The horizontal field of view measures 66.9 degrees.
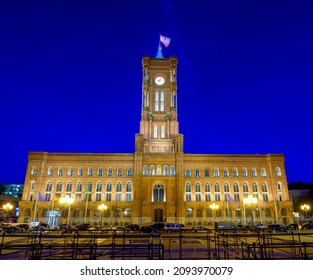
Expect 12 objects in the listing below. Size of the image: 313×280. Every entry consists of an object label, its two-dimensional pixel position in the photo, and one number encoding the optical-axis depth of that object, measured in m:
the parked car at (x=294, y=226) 43.55
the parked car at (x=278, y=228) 35.69
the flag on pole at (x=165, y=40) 67.06
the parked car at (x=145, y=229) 35.47
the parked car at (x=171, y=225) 37.84
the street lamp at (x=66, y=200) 30.83
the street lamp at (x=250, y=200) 29.10
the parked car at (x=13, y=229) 33.28
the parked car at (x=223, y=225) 35.76
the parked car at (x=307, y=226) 45.31
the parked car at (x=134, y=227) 37.46
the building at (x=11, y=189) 124.46
